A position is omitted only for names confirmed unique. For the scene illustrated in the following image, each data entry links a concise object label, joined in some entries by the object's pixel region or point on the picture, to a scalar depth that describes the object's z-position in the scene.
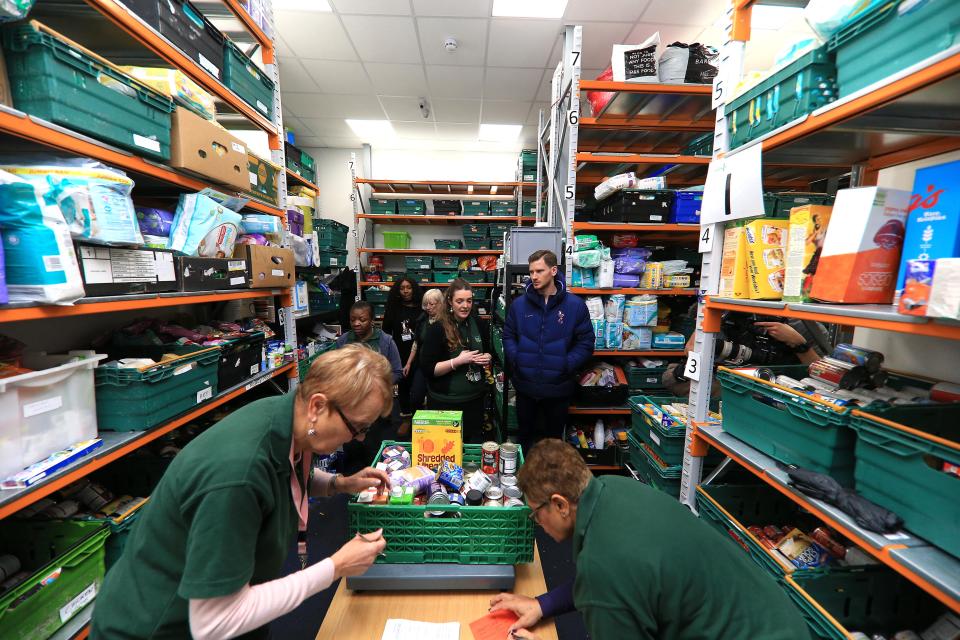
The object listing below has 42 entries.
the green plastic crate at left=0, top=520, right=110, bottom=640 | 1.10
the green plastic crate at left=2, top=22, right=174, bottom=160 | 1.18
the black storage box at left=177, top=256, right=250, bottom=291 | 1.72
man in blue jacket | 2.66
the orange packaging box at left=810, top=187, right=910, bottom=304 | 1.02
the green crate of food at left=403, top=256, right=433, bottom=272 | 6.30
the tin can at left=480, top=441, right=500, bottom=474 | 1.45
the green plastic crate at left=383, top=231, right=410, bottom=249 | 6.36
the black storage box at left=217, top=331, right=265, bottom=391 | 2.03
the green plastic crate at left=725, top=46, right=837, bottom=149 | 1.16
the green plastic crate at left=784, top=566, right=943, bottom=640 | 1.18
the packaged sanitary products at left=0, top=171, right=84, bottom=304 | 1.04
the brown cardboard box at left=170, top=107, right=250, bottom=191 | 1.67
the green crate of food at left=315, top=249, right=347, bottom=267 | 5.23
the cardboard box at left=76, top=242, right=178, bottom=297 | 1.29
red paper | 0.98
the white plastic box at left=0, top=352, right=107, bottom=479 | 1.08
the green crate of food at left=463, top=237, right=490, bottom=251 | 6.39
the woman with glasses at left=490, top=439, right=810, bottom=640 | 0.86
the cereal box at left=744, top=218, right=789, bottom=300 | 1.39
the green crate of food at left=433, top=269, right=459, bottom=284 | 6.38
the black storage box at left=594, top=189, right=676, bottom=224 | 3.00
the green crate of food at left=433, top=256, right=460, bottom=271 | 6.35
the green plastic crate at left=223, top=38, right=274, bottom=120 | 2.13
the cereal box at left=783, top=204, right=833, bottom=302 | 1.21
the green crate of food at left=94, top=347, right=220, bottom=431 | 1.46
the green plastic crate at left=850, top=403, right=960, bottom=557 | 0.86
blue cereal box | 0.87
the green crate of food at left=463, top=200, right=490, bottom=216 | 6.37
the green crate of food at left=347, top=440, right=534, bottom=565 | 1.15
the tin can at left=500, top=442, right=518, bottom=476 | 1.40
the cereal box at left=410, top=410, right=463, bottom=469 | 1.48
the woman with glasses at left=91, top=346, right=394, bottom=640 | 0.78
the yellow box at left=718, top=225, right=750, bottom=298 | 1.46
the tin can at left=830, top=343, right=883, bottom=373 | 1.34
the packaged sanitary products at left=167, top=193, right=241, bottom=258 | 1.73
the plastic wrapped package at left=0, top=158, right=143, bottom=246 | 1.18
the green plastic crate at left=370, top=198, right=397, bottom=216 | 6.23
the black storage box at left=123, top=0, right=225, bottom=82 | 1.59
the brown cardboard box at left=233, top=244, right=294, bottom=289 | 2.23
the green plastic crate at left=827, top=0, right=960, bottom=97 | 0.87
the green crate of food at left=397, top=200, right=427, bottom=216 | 6.23
